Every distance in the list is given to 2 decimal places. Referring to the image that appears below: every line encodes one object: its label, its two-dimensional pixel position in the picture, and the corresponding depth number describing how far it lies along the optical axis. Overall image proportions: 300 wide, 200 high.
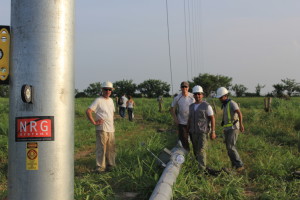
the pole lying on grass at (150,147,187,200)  3.51
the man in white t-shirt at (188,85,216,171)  5.82
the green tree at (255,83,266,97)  61.31
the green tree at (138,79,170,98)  83.69
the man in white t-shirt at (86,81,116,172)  5.69
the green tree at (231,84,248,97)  73.45
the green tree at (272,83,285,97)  59.91
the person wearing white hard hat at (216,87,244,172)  6.01
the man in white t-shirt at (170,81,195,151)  6.61
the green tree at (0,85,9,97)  58.06
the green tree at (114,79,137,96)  81.28
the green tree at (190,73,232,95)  66.96
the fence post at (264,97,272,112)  15.87
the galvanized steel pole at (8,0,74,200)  1.58
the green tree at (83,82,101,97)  86.62
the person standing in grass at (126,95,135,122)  15.77
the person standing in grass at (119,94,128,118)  16.38
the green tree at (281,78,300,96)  61.81
